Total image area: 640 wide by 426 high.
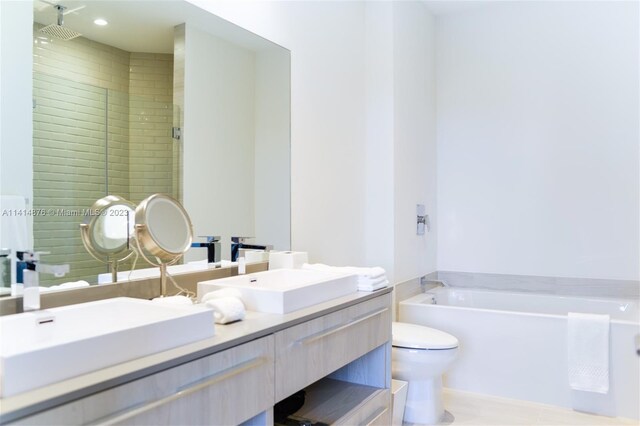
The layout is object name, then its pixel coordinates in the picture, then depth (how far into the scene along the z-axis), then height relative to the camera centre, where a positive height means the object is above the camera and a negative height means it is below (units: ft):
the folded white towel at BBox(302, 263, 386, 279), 6.67 -0.82
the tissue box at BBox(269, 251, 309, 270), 7.33 -0.72
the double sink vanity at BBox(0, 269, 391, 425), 2.98 -1.08
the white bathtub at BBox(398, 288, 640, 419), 9.27 -2.80
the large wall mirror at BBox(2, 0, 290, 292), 4.90 +1.08
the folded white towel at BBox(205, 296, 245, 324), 4.60 -0.91
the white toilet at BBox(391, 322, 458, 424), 8.55 -2.65
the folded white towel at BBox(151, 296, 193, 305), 4.93 -0.89
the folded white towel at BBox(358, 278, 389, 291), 6.59 -1.00
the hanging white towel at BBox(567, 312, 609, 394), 9.28 -2.63
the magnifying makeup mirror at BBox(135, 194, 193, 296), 5.49 -0.23
